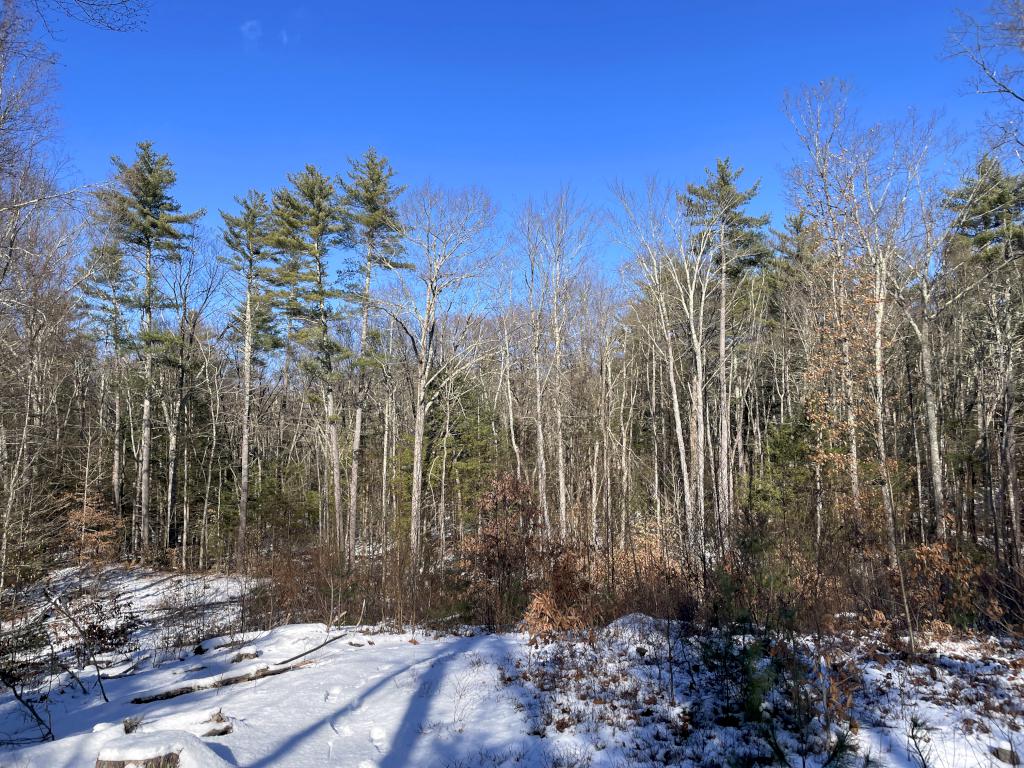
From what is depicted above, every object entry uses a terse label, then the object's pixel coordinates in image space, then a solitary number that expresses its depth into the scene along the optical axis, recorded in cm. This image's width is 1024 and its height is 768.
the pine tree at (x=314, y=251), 2011
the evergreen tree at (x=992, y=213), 1213
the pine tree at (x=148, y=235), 2005
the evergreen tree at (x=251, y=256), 2103
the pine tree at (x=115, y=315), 1844
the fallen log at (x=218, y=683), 593
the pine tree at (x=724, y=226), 1783
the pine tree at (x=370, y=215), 2052
